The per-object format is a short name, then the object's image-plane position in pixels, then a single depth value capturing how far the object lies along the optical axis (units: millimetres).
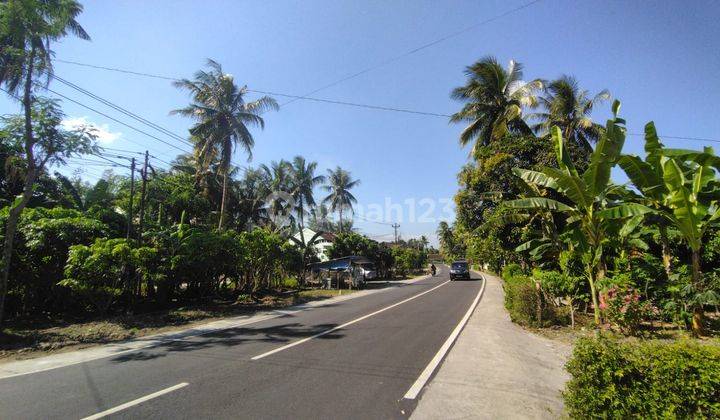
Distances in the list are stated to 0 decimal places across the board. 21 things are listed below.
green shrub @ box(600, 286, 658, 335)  8398
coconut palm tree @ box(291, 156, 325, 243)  39375
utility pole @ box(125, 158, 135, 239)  15168
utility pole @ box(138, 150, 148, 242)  14773
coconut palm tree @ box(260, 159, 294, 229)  38916
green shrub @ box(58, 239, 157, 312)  11727
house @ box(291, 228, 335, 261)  43175
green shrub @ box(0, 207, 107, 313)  12047
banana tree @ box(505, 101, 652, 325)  9062
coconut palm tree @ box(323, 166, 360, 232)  47344
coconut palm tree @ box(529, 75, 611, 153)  23109
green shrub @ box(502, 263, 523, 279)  17556
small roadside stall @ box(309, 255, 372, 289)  28888
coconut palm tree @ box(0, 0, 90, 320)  9758
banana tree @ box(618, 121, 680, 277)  8828
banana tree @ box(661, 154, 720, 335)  8172
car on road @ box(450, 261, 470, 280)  34531
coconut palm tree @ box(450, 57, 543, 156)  20950
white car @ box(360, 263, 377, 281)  40869
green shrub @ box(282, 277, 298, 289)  28456
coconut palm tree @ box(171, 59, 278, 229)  24266
